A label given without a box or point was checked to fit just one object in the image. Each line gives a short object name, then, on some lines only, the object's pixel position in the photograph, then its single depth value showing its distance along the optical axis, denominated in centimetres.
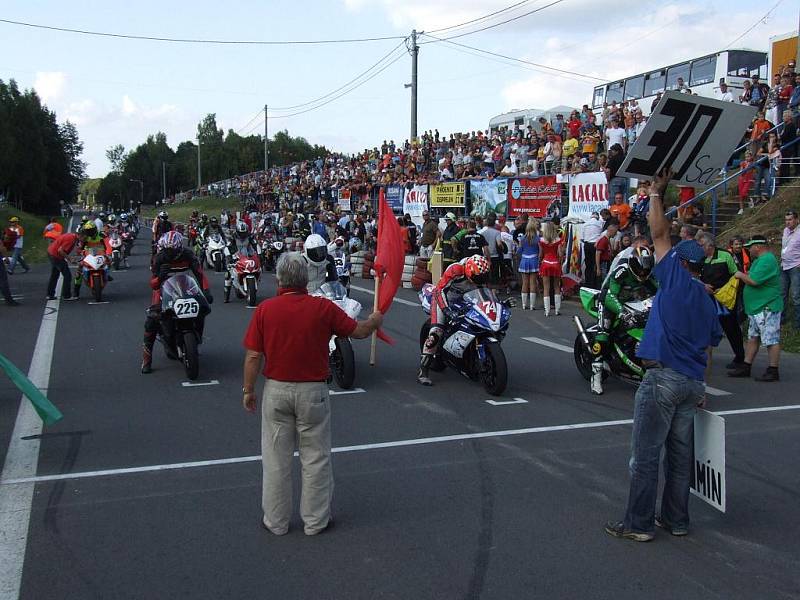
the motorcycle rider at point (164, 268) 1004
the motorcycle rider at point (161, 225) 2102
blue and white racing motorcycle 877
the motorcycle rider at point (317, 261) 983
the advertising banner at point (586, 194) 1755
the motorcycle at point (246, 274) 1684
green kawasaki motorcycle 848
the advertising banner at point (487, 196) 2095
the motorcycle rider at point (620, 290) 848
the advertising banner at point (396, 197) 2694
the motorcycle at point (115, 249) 1907
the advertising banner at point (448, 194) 2300
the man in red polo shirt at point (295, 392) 492
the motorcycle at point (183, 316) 957
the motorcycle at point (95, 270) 1755
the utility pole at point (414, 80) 3338
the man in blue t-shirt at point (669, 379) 474
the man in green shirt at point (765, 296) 953
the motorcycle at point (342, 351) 910
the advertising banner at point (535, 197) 1895
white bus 2497
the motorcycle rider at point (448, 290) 913
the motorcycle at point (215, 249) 2248
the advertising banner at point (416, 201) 2527
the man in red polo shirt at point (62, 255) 1789
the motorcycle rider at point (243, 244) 1739
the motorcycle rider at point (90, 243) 1781
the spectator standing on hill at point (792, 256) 1158
